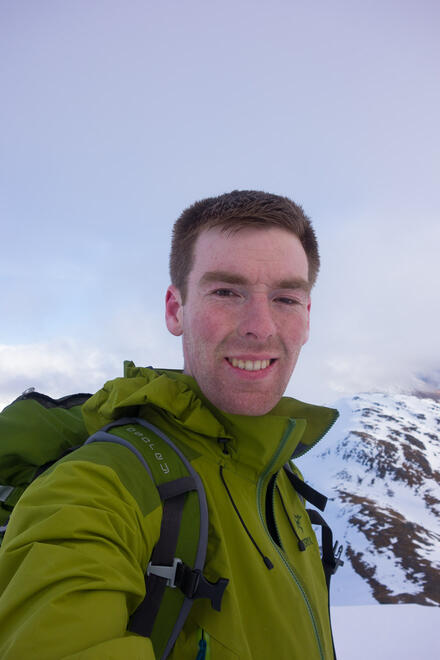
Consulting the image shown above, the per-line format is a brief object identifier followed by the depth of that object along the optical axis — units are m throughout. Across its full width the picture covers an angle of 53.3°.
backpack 0.32
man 0.27
